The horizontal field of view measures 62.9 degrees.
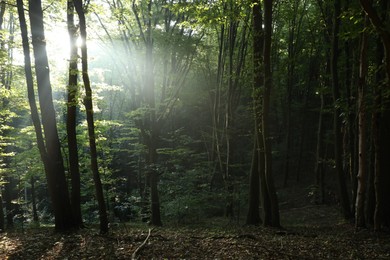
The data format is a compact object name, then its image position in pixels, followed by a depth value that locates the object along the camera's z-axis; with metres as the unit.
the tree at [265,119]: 9.16
